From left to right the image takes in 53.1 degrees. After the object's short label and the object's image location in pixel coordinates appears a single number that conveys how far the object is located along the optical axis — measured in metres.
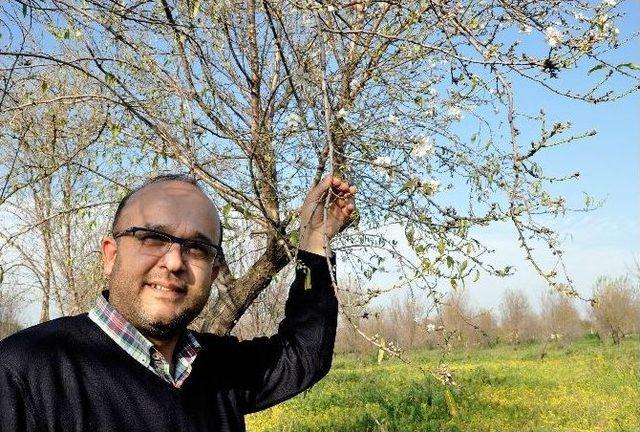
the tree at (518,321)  49.76
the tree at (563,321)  45.41
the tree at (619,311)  36.09
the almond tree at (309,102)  2.57
